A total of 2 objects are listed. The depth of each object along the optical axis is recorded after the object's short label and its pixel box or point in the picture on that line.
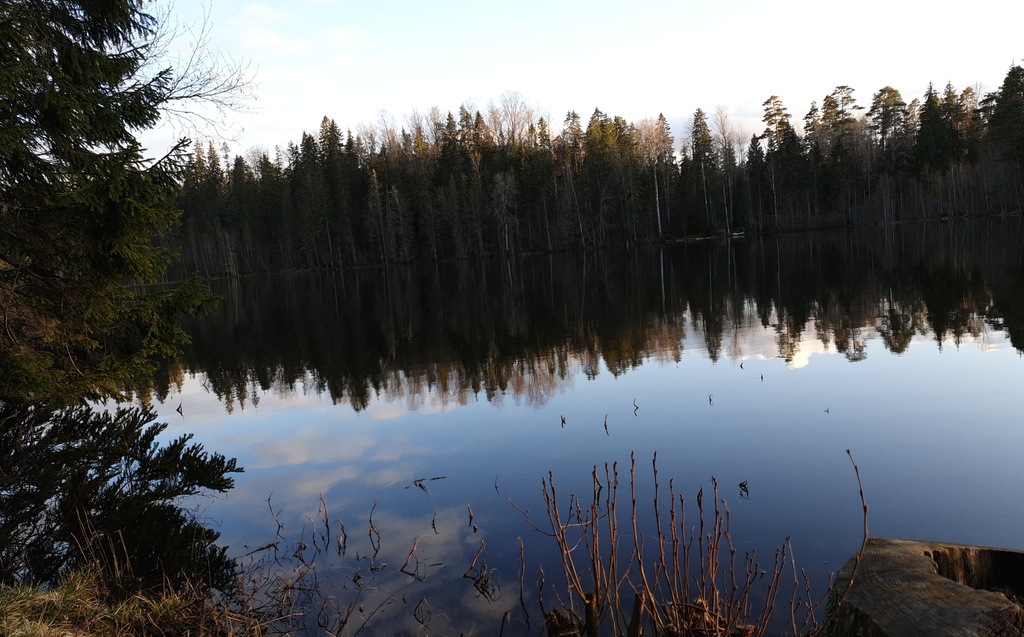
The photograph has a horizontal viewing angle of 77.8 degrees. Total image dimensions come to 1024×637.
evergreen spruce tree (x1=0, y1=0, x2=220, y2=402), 6.79
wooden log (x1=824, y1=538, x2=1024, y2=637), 2.65
